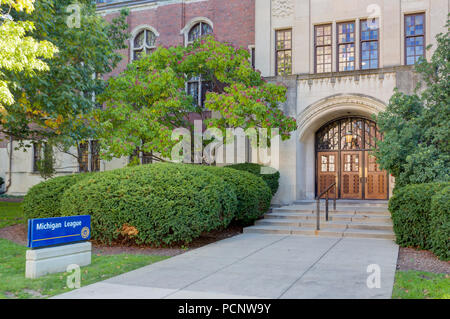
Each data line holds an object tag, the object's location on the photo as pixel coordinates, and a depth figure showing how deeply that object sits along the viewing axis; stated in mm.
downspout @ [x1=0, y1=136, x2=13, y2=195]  24516
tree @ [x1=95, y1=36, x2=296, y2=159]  13617
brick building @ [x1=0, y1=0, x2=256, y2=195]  19297
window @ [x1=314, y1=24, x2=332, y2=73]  16047
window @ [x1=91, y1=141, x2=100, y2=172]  22312
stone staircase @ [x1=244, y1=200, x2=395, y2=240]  11461
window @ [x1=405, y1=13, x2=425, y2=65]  14773
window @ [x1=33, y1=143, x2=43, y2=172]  24053
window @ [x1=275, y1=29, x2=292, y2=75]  16625
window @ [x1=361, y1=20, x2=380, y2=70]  15430
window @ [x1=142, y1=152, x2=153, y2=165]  20531
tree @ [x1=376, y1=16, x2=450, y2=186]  11195
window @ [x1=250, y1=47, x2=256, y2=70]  18720
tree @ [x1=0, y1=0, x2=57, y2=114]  8336
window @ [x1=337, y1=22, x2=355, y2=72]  15773
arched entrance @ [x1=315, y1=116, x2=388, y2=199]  16047
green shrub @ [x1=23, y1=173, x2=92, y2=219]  11203
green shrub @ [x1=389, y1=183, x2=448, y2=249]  9055
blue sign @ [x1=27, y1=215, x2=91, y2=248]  6711
